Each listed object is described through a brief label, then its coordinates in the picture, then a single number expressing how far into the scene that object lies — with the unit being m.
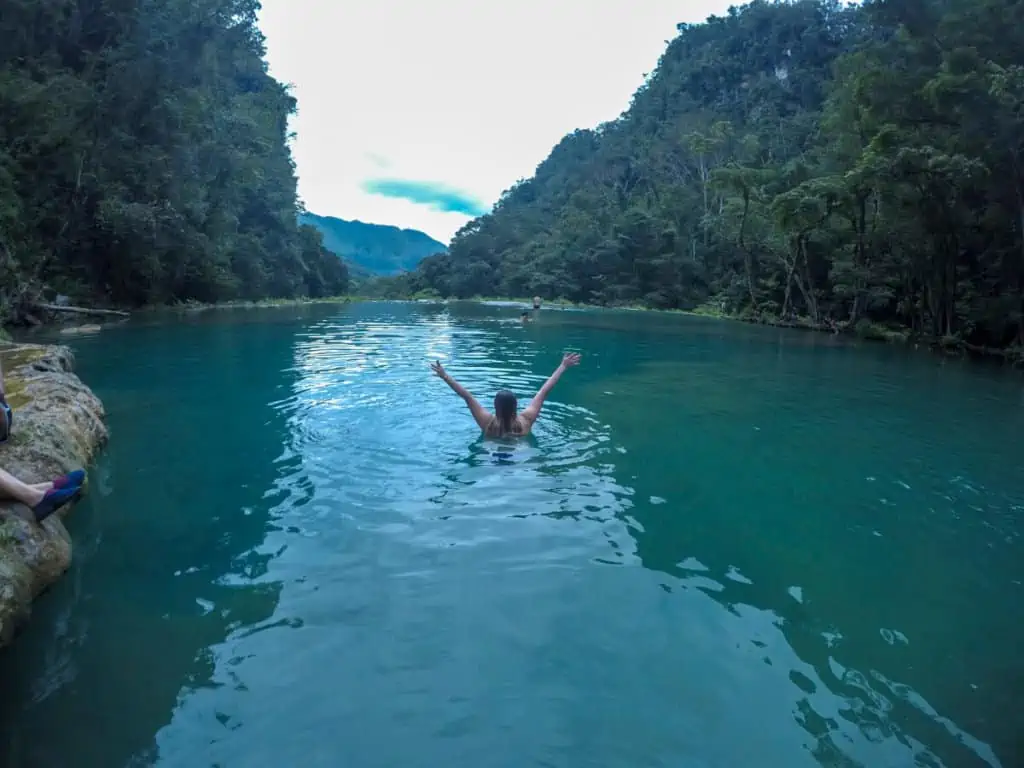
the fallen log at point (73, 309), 21.41
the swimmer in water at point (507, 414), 8.25
